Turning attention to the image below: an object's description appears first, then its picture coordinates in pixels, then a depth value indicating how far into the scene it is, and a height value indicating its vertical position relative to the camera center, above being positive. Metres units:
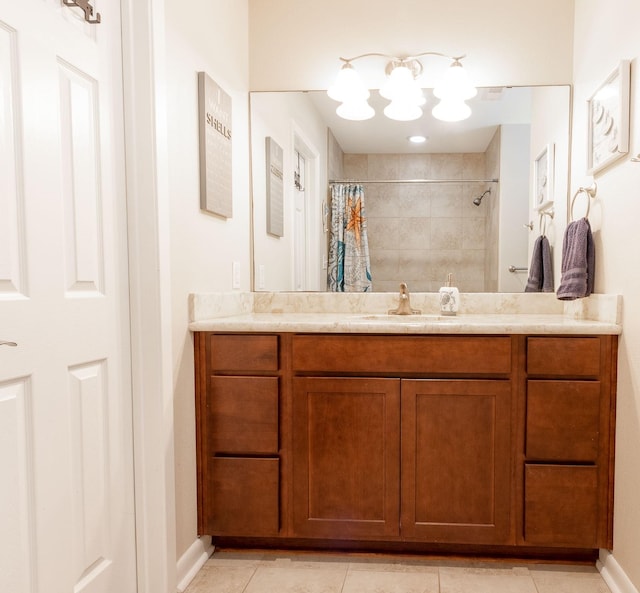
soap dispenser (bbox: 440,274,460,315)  2.31 -0.13
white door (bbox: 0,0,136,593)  1.12 -0.09
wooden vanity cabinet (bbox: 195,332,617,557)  1.78 -0.61
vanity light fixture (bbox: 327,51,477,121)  2.33 +0.84
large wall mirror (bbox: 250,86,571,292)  2.33 +0.41
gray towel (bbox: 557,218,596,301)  1.93 +0.02
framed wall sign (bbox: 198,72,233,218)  1.88 +0.50
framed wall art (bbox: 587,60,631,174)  1.68 +0.54
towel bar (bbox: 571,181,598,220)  2.00 +0.32
